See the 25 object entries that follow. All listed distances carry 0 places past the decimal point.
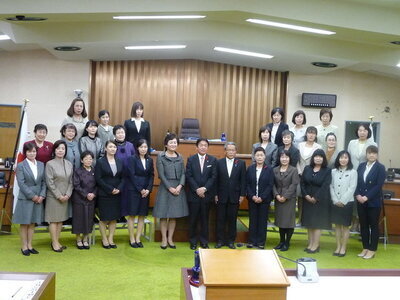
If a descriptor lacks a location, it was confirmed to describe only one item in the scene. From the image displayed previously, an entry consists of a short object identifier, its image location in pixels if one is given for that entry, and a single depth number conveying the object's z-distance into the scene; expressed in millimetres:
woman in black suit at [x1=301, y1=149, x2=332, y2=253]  6141
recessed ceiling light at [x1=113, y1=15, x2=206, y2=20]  7062
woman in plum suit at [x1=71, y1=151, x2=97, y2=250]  5914
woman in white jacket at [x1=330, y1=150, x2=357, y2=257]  6086
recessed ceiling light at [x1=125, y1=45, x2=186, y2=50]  9156
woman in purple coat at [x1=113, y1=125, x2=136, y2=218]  6172
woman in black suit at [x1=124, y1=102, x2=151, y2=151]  6898
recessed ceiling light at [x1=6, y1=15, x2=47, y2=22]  6664
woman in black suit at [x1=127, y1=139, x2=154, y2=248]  6129
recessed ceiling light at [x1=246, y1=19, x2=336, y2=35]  7335
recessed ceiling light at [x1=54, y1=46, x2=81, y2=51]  8777
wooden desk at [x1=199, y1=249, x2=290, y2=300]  2359
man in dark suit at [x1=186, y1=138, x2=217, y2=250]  6211
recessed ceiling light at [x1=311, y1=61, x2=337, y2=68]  9529
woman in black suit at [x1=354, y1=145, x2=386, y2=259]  6000
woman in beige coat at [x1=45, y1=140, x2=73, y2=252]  5770
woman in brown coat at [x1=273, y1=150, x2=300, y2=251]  6184
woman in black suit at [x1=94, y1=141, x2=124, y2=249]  5977
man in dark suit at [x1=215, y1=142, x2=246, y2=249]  6211
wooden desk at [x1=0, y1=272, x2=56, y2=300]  2844
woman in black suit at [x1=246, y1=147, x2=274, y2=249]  6191
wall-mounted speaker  10766
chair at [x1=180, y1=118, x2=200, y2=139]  9609
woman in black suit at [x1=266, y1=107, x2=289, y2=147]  6816
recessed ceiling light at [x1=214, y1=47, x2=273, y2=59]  9306
